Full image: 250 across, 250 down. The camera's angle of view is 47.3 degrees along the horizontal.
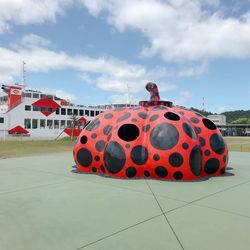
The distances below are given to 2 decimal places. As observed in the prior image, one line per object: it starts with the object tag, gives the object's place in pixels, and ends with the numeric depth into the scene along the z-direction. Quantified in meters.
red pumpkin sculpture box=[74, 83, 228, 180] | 8.57
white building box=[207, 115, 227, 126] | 97.00
